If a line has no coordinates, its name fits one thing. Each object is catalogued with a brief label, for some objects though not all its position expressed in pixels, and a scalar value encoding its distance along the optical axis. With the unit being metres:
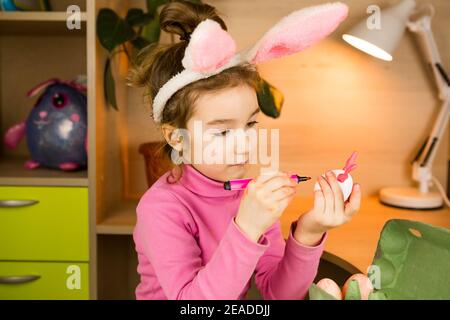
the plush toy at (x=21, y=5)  1.38
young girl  0.73
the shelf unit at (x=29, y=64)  1.44
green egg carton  0.70
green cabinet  1.35
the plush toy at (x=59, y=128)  1.43
